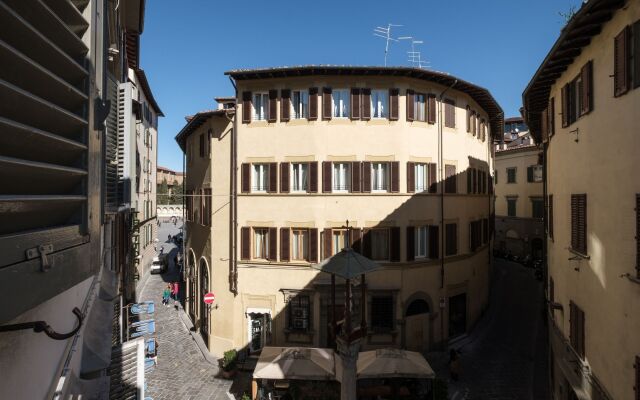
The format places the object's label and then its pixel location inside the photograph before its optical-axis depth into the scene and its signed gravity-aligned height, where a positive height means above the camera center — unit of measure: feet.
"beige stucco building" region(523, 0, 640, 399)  26.89 +0.08
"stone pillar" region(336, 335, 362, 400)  33.76 -15.02
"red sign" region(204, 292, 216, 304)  67.51 -17.68
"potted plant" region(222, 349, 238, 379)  59.16 -26.24
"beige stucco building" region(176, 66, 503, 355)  62.59 +0.03
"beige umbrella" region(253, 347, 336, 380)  44.78 -20.58
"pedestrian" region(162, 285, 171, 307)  95.20 -24.73
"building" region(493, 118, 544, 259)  130.00 +1.12
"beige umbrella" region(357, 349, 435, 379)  44.04 -20.19
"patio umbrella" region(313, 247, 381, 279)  33.37 -5.98
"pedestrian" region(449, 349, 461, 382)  56.44 -25.48
